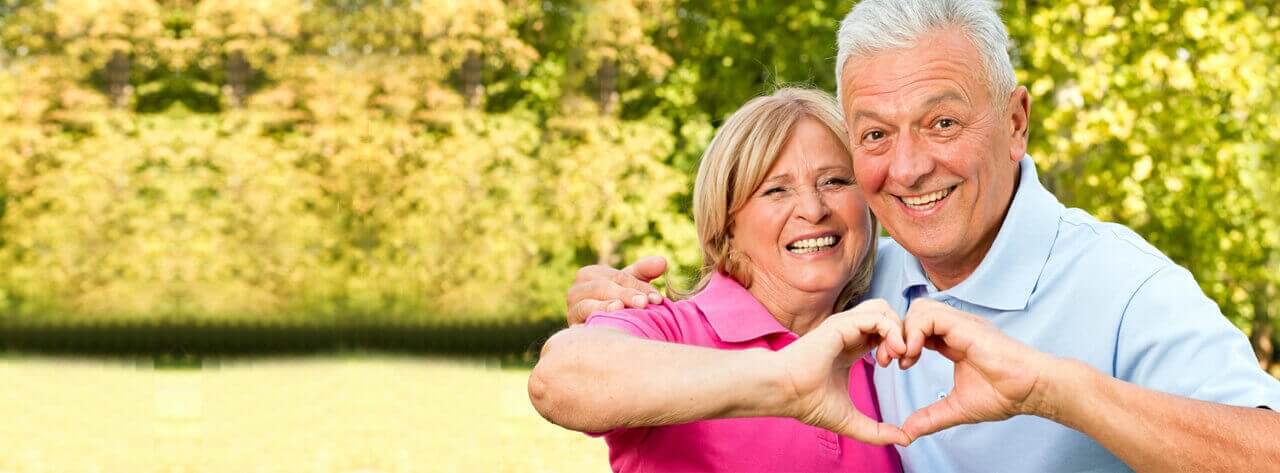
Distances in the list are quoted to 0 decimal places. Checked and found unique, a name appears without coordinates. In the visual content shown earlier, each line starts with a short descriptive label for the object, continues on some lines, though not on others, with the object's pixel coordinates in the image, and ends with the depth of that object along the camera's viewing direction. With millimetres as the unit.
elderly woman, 2117
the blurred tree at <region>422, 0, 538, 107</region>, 8641
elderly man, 2068
